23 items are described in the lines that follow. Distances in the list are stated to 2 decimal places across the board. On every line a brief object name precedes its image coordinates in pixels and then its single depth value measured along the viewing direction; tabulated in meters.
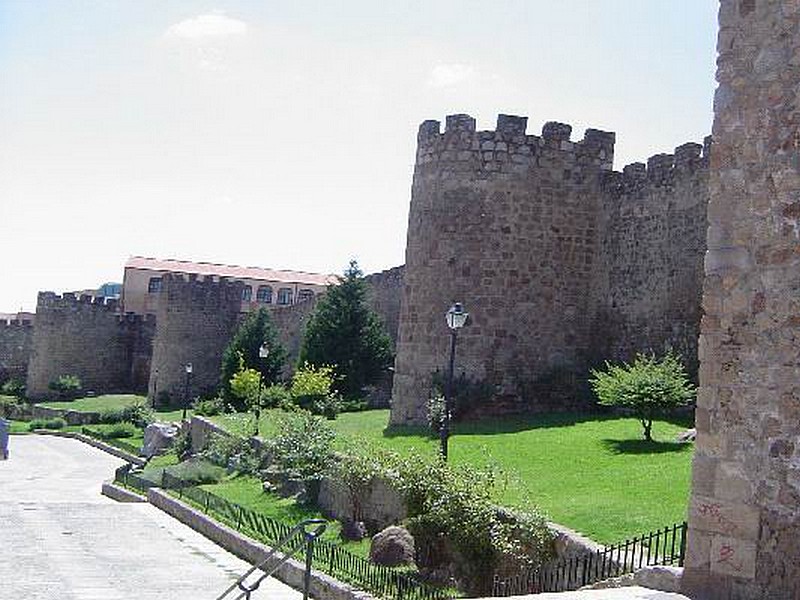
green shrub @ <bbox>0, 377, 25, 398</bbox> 62.72
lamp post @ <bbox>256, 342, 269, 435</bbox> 33.97
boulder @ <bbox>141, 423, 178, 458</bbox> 34.94
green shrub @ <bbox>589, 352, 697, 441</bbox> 17.69
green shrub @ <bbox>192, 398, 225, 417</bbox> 39.56
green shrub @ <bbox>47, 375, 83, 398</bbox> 60.28
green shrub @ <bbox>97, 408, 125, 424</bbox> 49.12
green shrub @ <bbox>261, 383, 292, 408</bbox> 34.91
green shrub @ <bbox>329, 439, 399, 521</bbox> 15.99
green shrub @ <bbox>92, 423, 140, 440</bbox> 43.53
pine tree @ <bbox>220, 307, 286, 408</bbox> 44.88
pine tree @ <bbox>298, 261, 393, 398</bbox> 35.84
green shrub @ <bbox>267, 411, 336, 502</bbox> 19.19
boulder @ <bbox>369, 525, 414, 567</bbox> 13.23
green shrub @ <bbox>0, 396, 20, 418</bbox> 56.50
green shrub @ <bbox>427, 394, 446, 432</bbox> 21.59
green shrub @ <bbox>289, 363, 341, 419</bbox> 30.73
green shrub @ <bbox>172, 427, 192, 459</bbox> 31.95
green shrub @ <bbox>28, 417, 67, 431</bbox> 50.41
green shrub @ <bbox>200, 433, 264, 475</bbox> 23.89
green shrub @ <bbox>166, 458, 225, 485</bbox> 24.16
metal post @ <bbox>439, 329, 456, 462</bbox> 16.00
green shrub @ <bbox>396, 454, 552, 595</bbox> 11.56
